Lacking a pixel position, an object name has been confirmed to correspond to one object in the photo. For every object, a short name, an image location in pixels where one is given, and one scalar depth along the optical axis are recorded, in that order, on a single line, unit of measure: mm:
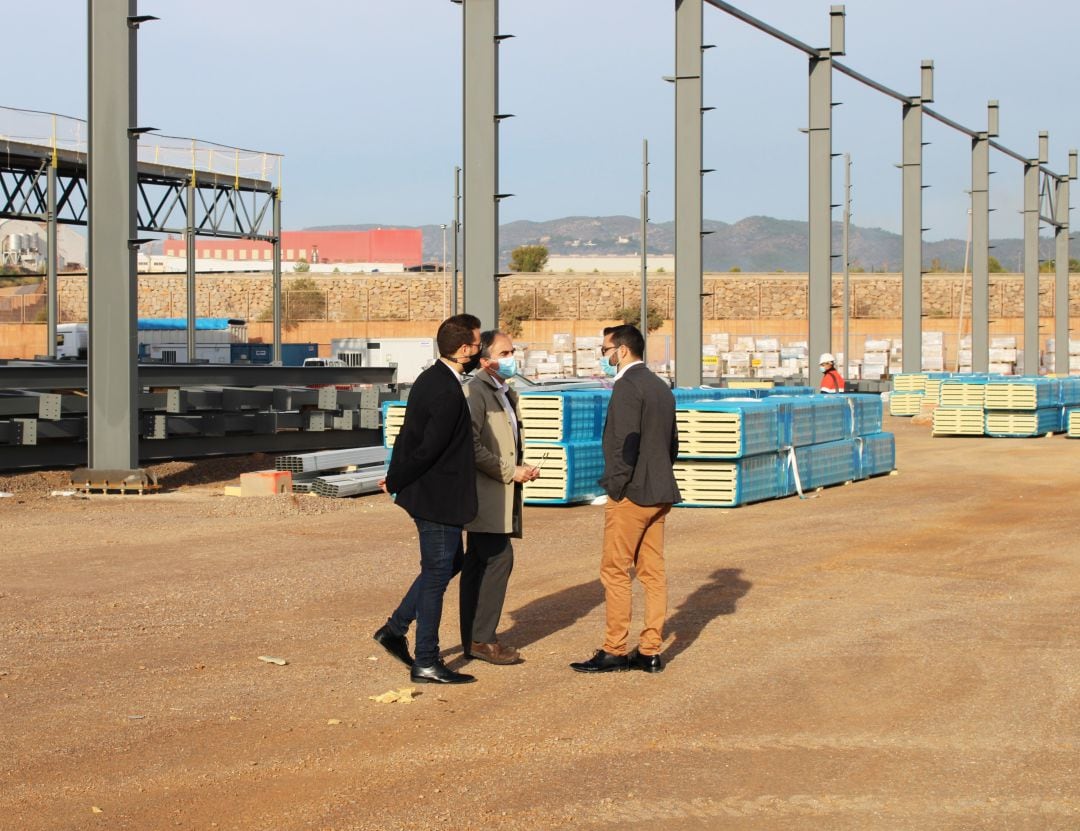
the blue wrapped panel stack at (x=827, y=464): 19828
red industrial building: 167625
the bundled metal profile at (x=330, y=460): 19672
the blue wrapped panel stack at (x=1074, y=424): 33316
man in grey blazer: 8141
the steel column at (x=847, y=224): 54306
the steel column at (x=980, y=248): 50625
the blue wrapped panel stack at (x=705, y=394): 22183
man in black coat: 7629
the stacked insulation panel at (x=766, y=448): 17812
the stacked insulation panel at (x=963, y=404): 33188
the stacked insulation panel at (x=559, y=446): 17688
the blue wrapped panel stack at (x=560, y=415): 17734
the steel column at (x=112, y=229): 18062
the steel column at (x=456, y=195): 45375
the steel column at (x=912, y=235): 43969
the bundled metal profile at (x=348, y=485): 18531
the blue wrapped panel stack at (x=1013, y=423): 33219
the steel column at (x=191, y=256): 42719
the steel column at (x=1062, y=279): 61344
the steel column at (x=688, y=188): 25469
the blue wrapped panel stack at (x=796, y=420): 19203
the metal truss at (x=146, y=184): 38812
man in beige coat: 8164
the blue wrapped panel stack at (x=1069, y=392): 34969
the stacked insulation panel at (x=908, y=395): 44219
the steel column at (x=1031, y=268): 57719
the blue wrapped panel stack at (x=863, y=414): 21703
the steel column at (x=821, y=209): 33844
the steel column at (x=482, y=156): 19562
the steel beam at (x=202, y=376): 19875
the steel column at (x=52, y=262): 38406
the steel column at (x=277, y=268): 43438
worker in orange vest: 23562
